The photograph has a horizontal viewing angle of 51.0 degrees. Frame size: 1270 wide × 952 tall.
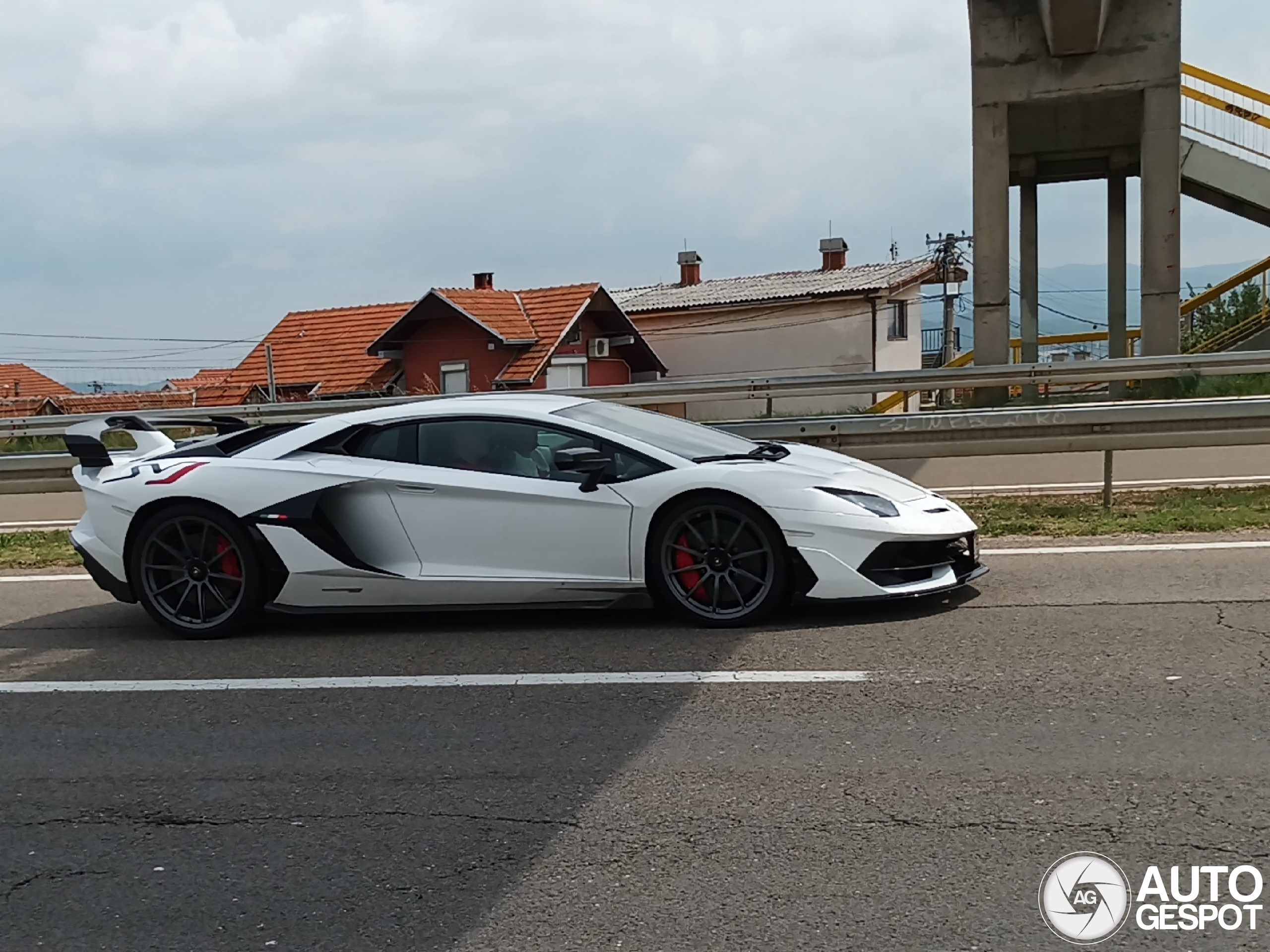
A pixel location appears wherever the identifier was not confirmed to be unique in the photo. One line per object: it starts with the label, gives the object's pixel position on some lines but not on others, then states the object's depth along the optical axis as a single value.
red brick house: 38.84
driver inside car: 6.88
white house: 42.25
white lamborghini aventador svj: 6.46
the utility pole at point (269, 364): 39.12
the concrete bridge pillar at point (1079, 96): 17.64
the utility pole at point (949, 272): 54.88
